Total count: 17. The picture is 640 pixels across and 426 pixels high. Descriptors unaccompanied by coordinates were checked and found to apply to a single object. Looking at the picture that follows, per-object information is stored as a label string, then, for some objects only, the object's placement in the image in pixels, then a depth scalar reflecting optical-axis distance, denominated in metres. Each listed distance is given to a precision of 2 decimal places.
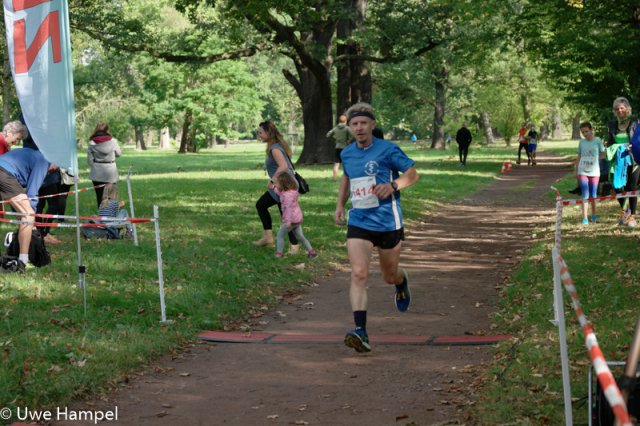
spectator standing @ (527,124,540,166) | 39.75
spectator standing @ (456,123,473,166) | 39.50
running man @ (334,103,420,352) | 7.73
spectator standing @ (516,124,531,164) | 39.91
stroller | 3.66
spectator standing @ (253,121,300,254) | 12.91
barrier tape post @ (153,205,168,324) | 8.76
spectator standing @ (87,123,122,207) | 14.98
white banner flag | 8.71
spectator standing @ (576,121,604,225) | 15.47
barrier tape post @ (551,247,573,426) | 4.78
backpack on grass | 11.33
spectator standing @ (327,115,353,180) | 23.75
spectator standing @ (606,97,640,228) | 14.68
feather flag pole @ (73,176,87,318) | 8.84
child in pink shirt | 12.75
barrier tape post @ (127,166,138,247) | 13.27
